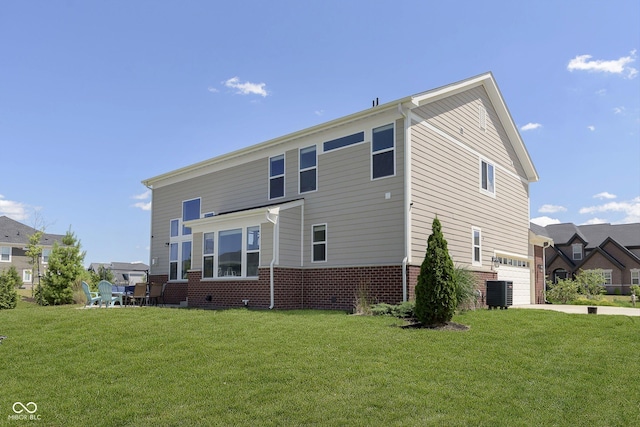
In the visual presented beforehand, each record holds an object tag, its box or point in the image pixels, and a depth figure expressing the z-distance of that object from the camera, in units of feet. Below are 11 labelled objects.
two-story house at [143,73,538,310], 46.32
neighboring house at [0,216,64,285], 145.28
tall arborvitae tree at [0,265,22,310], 57.36
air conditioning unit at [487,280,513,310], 48.52
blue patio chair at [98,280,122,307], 52.70
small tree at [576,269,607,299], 82.17
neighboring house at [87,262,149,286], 212.97
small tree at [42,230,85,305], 66.03
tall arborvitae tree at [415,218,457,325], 32.81
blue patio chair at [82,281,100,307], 52.59
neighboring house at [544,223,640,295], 130.00
